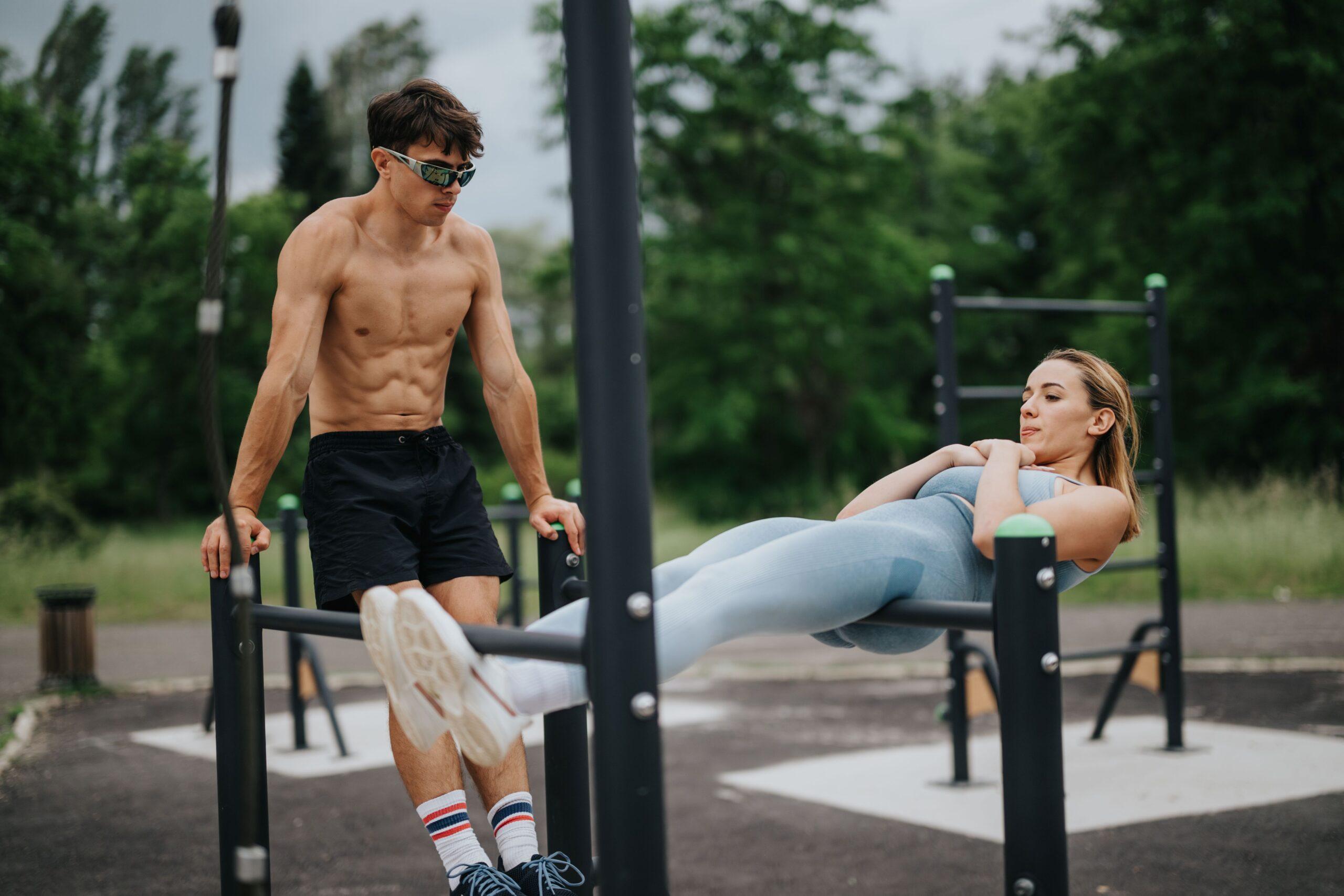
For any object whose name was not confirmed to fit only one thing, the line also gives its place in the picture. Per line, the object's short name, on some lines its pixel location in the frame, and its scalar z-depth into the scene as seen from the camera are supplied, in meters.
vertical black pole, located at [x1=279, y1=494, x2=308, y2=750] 5.80
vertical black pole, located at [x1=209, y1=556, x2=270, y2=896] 2.23
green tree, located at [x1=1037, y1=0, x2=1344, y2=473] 17.27
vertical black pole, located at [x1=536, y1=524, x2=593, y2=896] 2.53
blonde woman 1.66
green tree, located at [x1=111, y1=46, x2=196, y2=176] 22.69
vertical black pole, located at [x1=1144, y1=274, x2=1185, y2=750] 5.56
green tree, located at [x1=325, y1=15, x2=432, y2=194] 28.11
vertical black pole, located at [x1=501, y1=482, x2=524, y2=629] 6.20
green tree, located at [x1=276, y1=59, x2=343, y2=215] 27.45
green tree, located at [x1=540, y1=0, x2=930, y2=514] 21.81
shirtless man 2.32
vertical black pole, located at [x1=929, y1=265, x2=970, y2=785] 4.89
